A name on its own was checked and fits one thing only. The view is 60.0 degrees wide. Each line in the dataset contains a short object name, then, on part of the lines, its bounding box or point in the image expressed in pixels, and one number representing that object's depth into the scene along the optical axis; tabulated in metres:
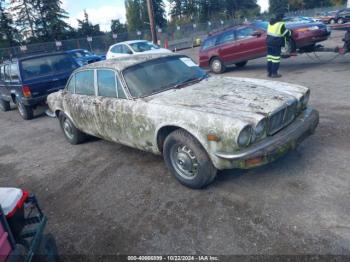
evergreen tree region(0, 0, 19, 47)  40.28
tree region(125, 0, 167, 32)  65.81
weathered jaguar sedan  3.33
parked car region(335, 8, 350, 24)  26.67
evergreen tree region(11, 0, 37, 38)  44.47
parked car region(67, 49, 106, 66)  17.99
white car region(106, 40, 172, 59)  14.71
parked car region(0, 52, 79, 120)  8.57
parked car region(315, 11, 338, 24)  29.63
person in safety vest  8.96
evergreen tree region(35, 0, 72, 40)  42.94
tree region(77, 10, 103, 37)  46.99
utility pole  18.38
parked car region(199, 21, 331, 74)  10.15
